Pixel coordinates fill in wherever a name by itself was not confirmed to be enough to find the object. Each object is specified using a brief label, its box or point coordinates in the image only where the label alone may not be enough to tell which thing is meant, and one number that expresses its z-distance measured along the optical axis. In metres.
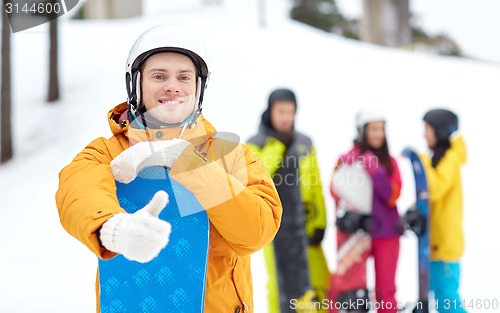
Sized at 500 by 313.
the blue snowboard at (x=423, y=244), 8.70
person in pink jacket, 8.47
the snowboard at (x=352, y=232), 8.52
